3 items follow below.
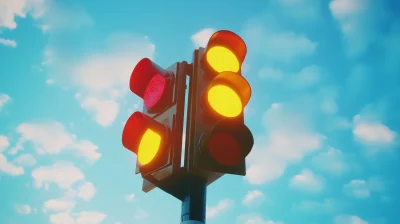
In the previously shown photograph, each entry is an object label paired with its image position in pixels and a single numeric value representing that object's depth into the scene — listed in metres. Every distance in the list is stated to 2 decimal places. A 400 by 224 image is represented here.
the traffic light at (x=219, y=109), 1.84
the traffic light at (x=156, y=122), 1.97
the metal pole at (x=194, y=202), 1.82
